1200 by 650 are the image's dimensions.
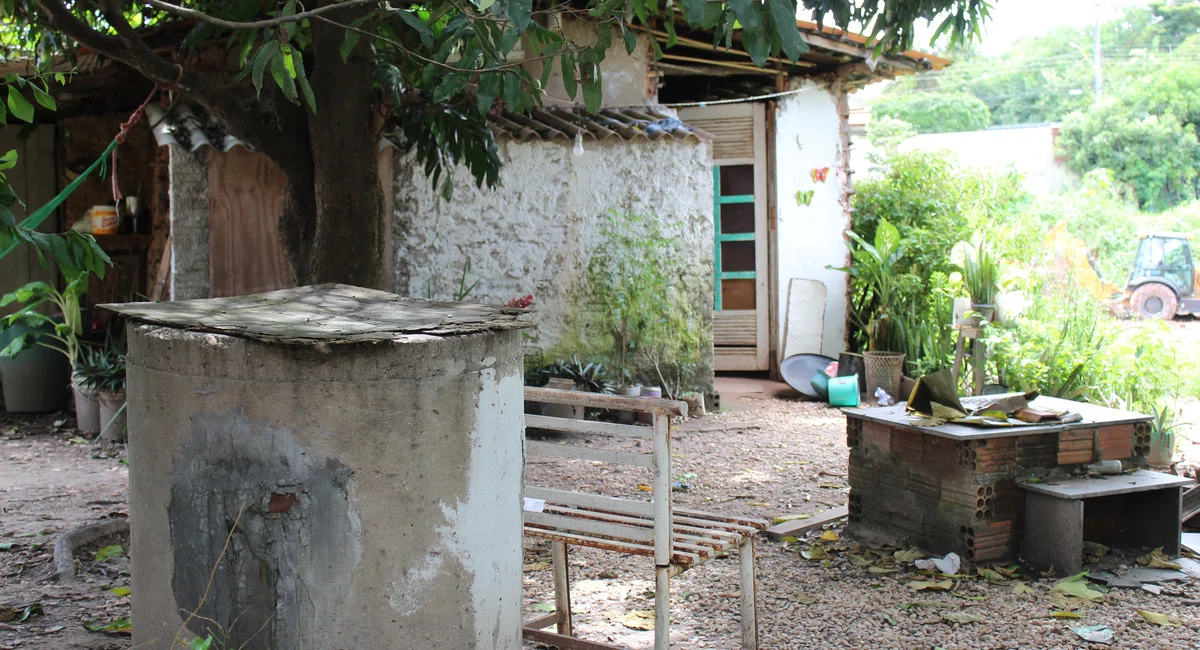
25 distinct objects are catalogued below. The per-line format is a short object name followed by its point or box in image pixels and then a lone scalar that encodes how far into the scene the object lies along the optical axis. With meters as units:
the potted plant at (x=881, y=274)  9.23
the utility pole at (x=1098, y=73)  31.63
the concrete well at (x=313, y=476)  2.24
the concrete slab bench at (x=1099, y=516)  3.95
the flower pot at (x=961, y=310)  6.47
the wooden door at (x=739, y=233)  9.58
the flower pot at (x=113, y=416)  6.75
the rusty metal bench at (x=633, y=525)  2.93
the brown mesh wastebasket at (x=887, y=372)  8.80
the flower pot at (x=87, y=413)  7.05
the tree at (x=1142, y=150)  23.19
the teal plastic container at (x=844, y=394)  8.61
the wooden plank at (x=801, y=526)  4.66
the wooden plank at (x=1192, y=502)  4.67
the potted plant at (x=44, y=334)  7.02
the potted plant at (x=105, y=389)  6.75
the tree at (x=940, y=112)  35.43
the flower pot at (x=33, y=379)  7.64
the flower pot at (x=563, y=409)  7.18
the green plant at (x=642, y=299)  7.72
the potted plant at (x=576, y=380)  7.21
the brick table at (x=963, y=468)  4.05
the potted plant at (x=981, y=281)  6.48
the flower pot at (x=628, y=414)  7.30
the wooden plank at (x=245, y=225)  7.30
